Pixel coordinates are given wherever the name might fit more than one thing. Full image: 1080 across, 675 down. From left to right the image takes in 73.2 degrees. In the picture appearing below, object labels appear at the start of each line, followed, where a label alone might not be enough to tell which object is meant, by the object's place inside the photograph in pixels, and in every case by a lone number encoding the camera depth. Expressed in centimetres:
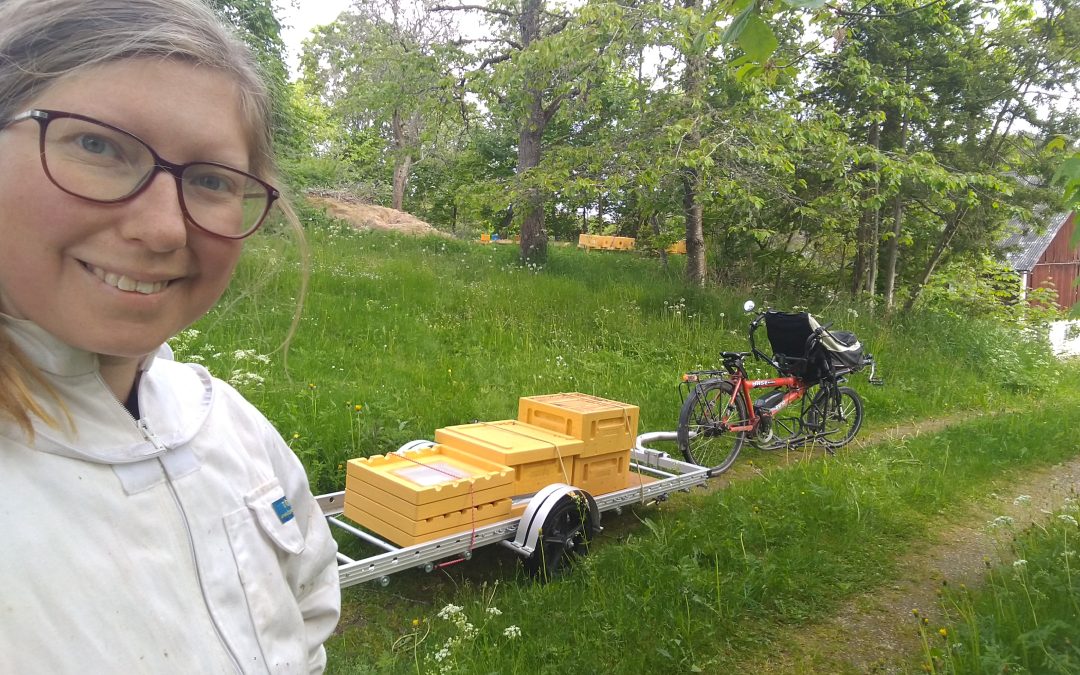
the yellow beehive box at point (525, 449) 421
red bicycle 629
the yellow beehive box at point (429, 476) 369
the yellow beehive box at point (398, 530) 370
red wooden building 3341
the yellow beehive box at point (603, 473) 461
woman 87
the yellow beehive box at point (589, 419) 462
